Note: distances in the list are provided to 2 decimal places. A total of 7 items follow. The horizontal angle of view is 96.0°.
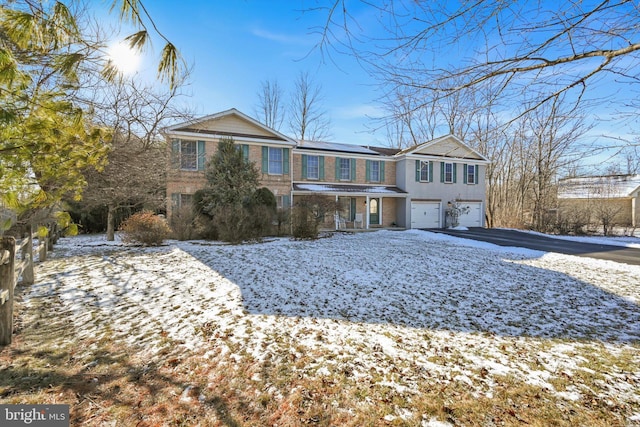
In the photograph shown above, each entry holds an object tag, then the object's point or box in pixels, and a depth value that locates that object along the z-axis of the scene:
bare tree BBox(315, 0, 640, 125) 2.74
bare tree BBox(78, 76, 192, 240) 6.62
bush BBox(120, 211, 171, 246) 10.03
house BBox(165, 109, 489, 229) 15.16
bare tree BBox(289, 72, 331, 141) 28.89
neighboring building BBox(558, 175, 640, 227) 25.11
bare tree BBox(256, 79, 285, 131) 29.83
